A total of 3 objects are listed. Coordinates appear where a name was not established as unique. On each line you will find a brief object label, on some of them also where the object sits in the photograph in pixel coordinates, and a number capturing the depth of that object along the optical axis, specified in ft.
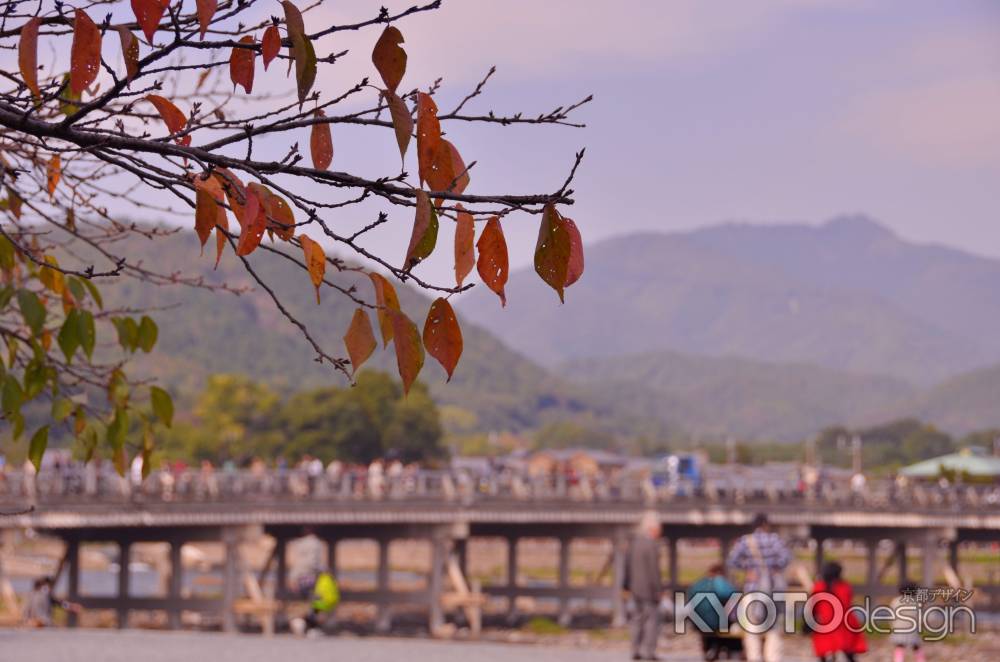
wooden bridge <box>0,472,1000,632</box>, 134.00
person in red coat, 44.39
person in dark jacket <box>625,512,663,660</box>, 53.93
